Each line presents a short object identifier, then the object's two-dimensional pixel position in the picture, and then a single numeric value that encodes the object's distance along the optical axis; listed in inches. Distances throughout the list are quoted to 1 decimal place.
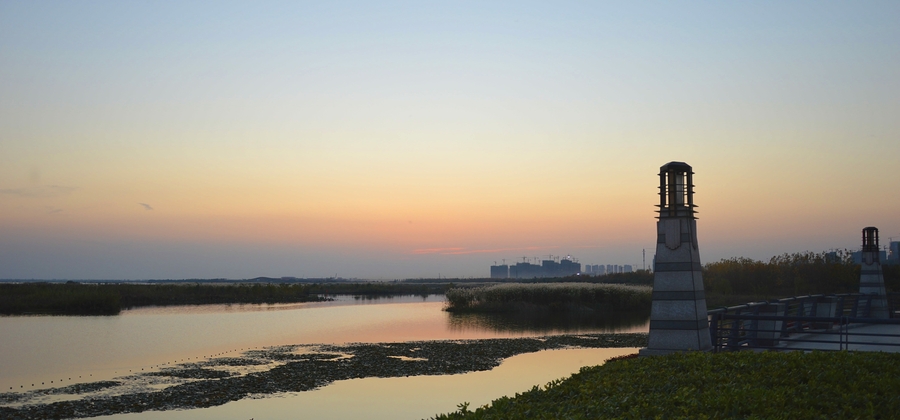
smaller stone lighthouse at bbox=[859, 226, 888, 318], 812.0
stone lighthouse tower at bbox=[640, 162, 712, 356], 436.8
